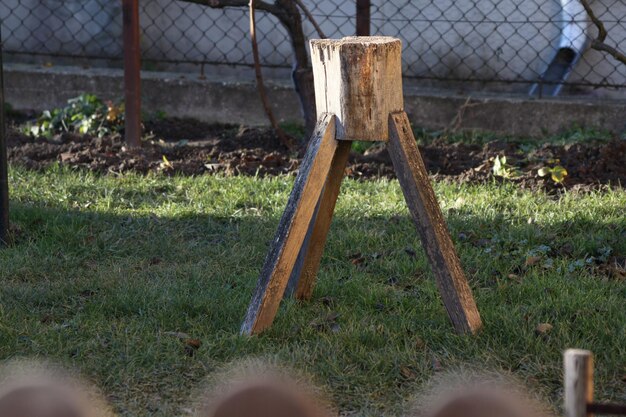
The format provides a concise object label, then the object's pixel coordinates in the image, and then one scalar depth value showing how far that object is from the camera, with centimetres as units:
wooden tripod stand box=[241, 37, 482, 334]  629
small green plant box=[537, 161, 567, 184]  1044
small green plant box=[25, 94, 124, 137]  1323
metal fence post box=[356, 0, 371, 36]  1255
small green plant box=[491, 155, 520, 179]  1083
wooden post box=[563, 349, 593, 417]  291
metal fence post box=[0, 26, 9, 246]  875
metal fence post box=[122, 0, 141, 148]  1241
